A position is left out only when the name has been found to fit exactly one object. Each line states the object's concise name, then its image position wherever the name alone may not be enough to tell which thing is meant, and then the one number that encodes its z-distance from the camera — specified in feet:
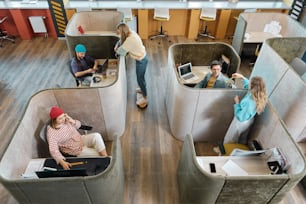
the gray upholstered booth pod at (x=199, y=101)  10.48
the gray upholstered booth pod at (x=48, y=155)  6.80
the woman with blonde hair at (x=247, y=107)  9.06
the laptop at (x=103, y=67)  13.64
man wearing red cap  8.46
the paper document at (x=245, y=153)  8.53
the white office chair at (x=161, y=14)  20.81
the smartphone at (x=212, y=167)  8.42
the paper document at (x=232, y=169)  8.30
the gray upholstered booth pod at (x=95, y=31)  14.53
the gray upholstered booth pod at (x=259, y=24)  17.68
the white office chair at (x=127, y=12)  20.71
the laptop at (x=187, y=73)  13.34
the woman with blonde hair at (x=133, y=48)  12.12
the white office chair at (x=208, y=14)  20.93
